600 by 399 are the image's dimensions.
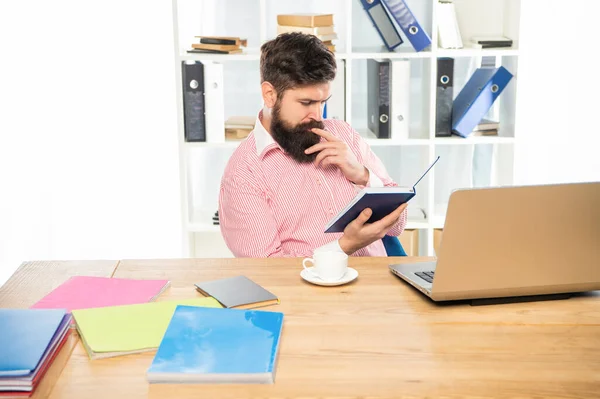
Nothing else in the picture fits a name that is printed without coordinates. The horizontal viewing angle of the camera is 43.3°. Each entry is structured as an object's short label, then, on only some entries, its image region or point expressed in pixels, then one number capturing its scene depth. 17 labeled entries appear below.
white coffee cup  1.76
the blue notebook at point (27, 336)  1.28
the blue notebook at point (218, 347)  1.29
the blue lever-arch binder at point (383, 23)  3.21
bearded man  2.35
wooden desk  1.27
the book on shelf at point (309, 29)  3.15
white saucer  1.75
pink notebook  1.64
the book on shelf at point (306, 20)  3.14
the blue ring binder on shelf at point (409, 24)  3.16
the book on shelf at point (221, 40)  3.24
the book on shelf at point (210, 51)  3.25
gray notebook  1.63
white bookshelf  3.29
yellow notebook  1.41
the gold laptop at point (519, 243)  1.54
